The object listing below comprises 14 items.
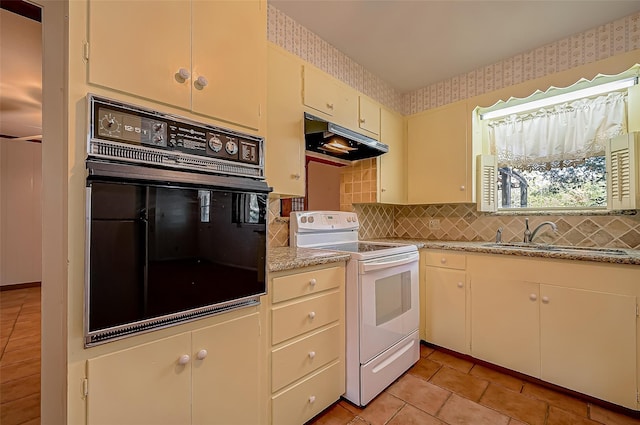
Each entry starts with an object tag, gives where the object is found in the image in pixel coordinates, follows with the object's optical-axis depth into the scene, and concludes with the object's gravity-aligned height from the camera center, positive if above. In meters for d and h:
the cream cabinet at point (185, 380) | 0.88 -0.60
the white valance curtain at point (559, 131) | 2.09 +0.68
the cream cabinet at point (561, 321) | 1.61 -0.72
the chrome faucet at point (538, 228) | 2.19 -0.12
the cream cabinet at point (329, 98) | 1.91 +0.86
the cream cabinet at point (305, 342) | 1.38 -0.69
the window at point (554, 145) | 2.11 +0.58
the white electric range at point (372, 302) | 1.68 -0.59
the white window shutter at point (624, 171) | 1.88 +0.29
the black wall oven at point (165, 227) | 0.85 -0.05
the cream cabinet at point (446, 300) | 2.23 -0.73
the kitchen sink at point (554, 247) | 1.90 -0.27
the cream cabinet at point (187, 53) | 0.90 +0.61
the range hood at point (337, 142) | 1.85 +0.55
